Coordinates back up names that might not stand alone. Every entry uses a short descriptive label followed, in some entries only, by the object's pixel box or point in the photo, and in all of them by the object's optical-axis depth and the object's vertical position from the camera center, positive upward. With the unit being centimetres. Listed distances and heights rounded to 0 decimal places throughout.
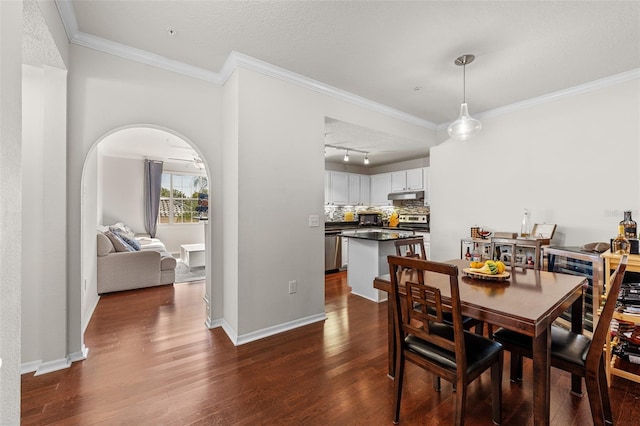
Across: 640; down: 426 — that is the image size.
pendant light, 254 +80
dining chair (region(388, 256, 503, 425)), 145 -76
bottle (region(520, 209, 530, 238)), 358 -16
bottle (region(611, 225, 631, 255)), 213 -24
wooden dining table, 138 -49
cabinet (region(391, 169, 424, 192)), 594 +73
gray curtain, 708 +46
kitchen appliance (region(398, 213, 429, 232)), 590 -18
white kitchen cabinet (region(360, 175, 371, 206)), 710 +59
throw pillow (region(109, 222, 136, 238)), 529 -31
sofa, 411 -79
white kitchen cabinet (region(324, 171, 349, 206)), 649 +58
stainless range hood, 586 +39
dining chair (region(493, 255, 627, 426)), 144 -78
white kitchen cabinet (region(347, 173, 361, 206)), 688 +58
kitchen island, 394 -70
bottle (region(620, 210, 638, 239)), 222 -11
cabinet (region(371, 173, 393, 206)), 669 +59
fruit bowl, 390 -29
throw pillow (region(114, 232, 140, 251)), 472 -48
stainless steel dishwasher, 560 -76
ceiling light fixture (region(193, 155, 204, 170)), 598 +111
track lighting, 516 +122
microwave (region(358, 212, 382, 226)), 693 -14
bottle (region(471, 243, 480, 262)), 235 -38
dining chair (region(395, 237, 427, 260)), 238 -27
